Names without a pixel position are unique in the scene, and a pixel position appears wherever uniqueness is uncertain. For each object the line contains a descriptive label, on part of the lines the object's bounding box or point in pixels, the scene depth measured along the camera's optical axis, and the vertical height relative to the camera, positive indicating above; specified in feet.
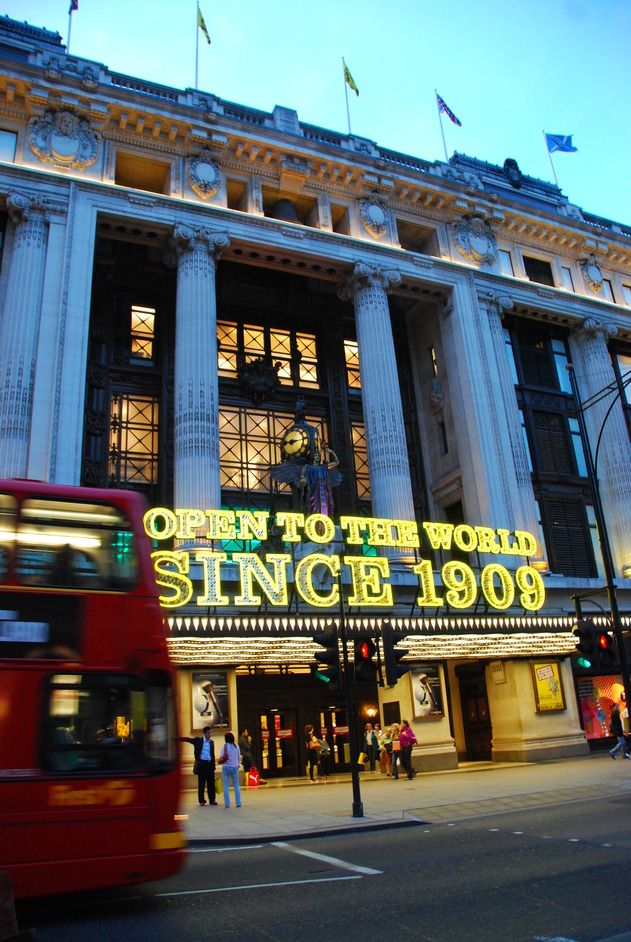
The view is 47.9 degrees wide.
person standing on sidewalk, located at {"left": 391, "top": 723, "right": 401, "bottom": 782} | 78.43 -2.77
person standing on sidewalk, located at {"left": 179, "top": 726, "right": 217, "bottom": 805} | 59.88 -1.85
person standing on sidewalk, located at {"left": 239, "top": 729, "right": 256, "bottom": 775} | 76.13 -1.31
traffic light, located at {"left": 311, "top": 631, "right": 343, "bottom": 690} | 48.65 +4.31
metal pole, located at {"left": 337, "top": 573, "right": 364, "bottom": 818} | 47.47 -0.83
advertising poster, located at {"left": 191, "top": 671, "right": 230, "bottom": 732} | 75.46 +4.03
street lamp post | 52.80 +8.96
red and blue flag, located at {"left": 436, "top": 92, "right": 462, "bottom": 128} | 127.65 +104.00
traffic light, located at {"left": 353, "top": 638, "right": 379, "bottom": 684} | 48.14 +4.34
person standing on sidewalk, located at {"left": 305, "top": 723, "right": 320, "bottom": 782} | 83.46 -1.88
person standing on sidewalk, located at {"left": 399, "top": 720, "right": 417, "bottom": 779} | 76.43 -2.08
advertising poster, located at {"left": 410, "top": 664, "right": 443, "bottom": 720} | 87.56 +3.97
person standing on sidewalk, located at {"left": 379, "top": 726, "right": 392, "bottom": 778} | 82.94 -2.25
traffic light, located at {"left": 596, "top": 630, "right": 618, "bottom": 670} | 50.03 +4.35
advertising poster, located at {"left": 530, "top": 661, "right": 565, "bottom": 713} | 95.30 +4.10
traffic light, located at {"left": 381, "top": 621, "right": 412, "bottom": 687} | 47.53 +4.74
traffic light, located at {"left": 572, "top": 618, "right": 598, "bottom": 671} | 49.65 +4.74
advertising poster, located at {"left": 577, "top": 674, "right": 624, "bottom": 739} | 101.04 +1.81
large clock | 95.30 +36.72
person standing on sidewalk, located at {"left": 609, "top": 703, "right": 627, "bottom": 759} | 81.00 -1.83
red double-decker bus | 24.45 +1.35
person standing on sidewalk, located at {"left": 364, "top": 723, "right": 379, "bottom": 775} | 87.51 -1.61
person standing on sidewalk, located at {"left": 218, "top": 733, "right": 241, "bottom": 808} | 58.39 -2.02
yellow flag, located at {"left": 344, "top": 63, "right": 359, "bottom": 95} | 124.94 +108.85
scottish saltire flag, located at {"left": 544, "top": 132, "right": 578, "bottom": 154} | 136.67 +104.34
